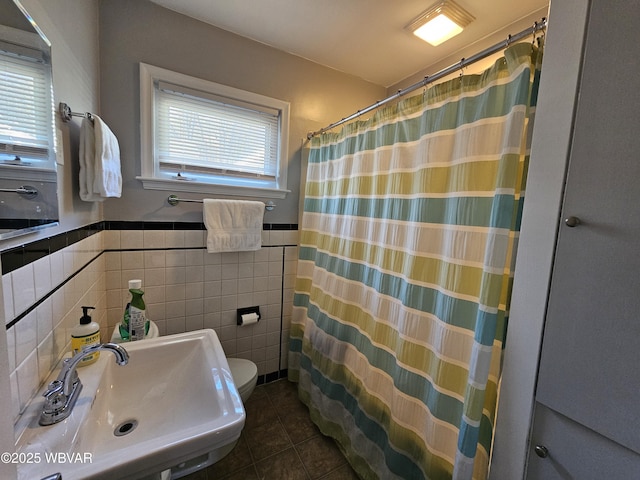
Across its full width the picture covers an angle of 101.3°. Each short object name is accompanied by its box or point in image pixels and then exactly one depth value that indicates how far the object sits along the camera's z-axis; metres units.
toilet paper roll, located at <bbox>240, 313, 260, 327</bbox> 1.81
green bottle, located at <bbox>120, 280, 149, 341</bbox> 1.20
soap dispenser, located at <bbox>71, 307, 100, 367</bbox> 0.88
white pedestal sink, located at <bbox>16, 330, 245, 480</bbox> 0.60
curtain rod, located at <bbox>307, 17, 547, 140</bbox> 0.77
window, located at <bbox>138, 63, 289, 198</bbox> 1.49
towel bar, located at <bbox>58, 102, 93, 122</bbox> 0.87
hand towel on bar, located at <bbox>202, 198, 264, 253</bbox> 1.61
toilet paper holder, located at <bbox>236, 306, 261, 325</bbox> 1.83
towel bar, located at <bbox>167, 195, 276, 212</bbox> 1.55
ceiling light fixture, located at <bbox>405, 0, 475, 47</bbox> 1.32
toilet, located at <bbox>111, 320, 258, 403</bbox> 1.38
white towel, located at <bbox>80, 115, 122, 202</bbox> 0.99
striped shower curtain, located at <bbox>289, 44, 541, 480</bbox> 0.84
